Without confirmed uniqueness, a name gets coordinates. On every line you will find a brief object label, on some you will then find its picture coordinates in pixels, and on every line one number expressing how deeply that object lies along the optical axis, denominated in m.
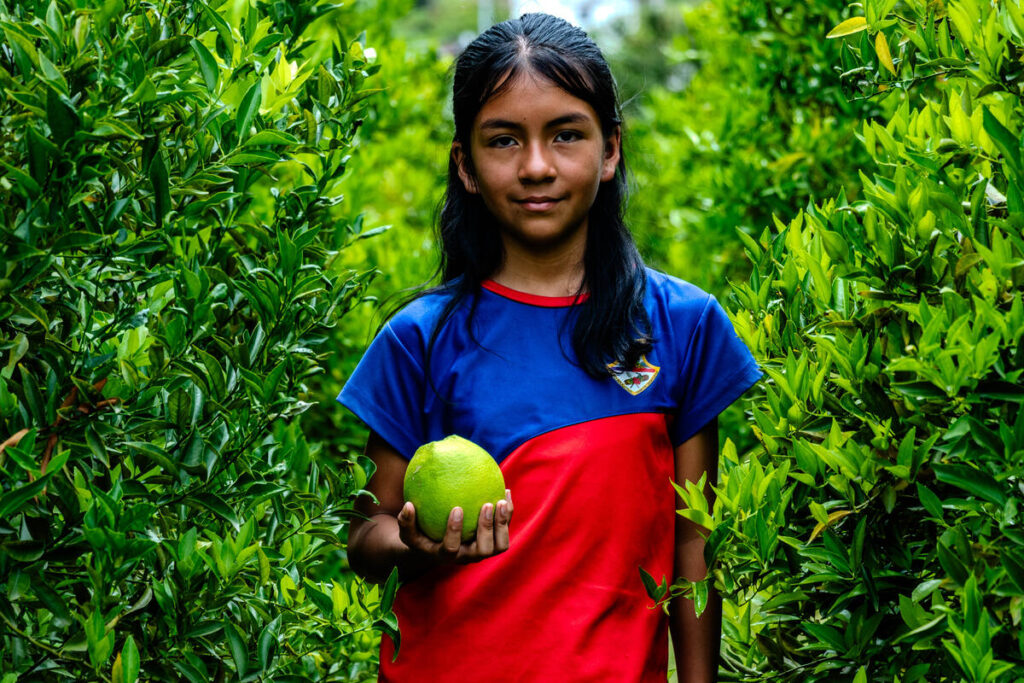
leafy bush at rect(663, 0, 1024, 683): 2.34
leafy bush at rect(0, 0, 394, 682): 2.39
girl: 2.56
